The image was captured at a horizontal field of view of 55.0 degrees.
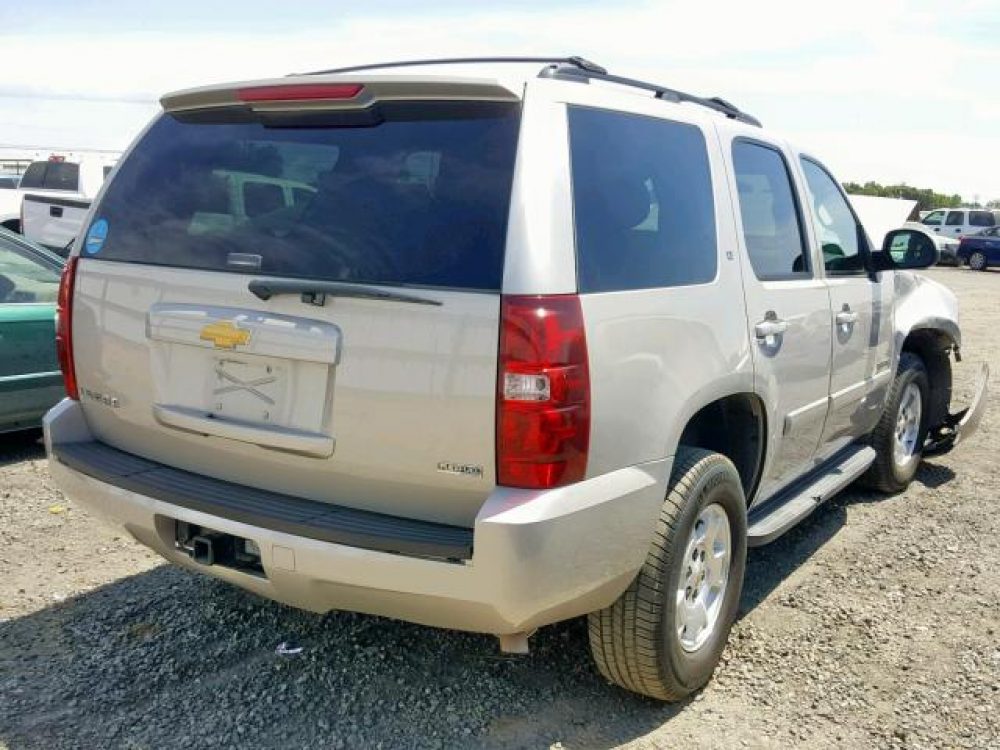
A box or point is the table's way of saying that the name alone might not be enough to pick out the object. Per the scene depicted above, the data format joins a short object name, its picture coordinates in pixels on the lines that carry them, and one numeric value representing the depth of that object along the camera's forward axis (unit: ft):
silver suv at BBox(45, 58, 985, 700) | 8.41
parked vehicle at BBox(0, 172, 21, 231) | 38.69
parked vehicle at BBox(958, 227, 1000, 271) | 96.12
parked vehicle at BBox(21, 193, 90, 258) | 38.37
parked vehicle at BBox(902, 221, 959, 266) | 97.24
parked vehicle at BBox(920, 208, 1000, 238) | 102.94
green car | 18.20
